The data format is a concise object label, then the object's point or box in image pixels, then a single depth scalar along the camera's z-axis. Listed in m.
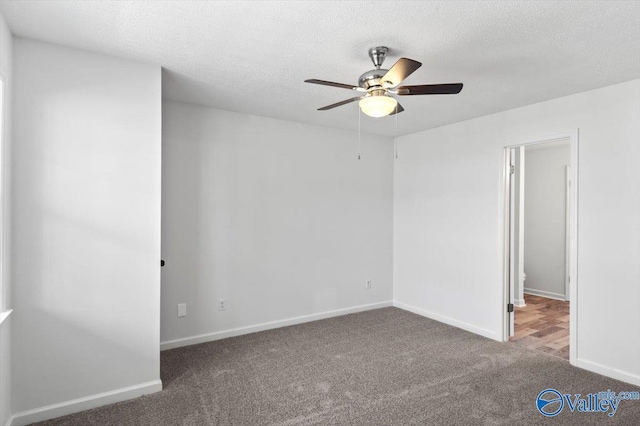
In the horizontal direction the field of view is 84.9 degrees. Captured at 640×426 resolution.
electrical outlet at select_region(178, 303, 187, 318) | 3.50
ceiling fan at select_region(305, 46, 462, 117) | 2.09
